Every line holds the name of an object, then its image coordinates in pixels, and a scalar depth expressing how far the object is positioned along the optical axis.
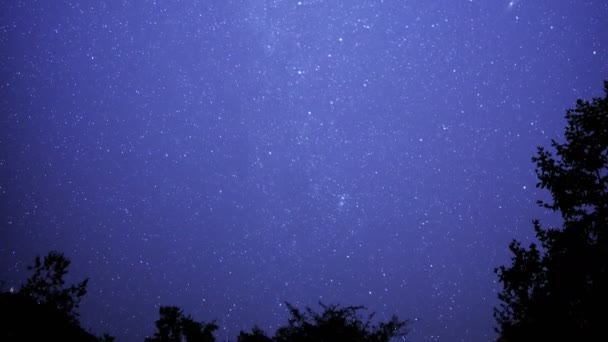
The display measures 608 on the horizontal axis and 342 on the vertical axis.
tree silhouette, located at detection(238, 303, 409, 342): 17.55
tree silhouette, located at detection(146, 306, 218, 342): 21.19
